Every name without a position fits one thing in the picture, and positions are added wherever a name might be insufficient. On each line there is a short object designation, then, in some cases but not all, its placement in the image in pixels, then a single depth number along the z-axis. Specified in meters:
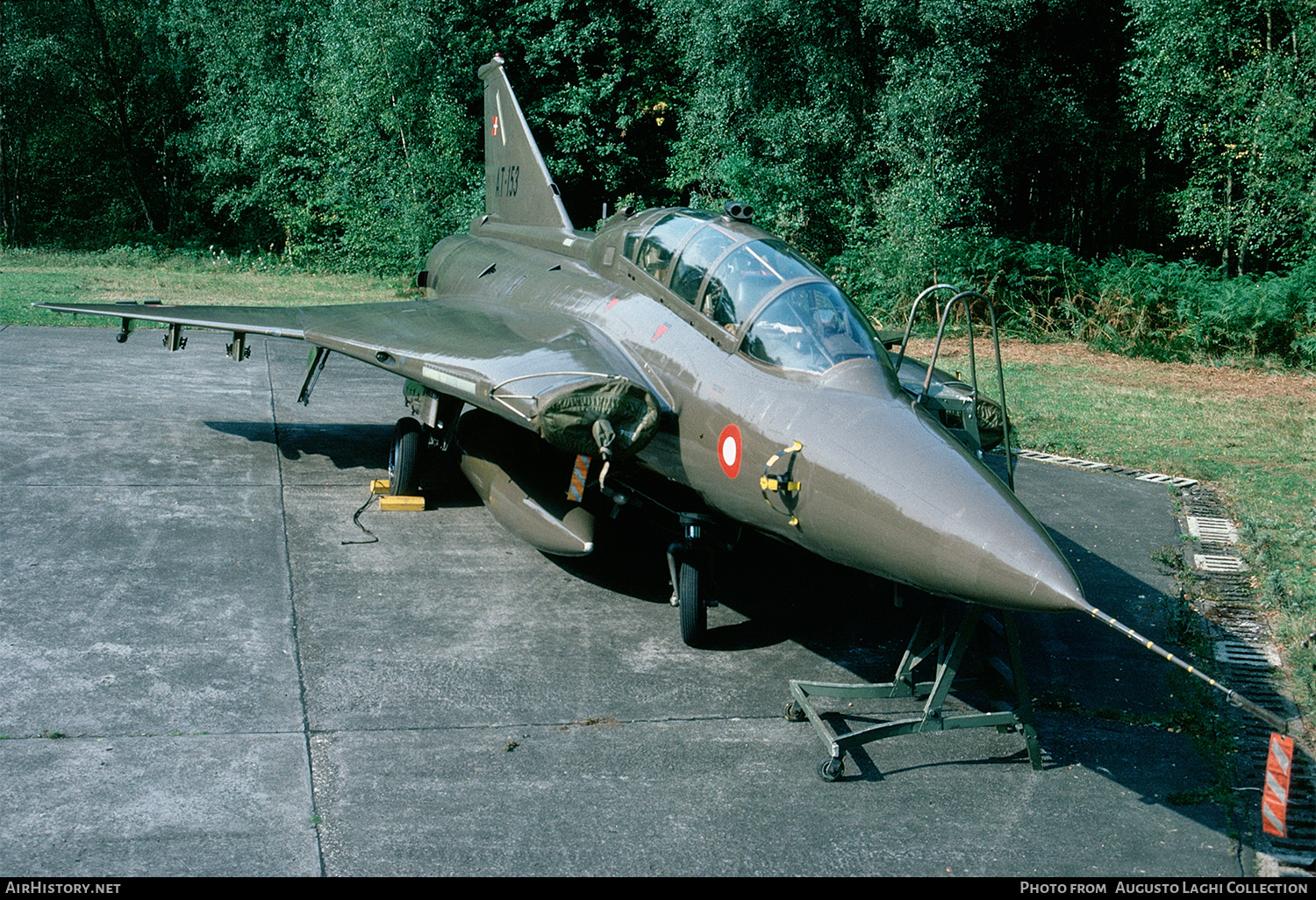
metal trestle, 5.62
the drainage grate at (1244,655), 7.14
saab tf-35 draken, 5.23
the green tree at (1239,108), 18.55
